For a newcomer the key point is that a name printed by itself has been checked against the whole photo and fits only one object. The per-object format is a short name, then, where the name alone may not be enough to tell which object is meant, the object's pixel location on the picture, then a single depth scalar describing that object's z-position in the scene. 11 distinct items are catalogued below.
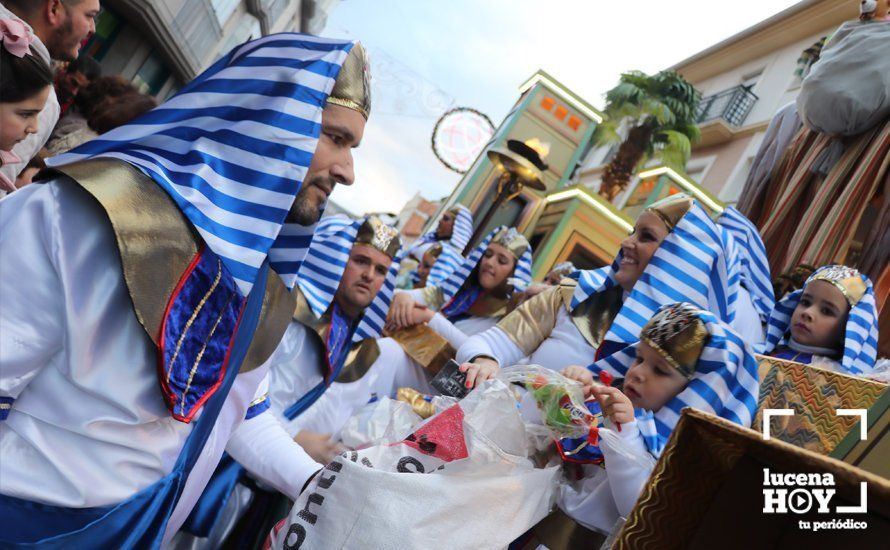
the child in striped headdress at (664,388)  1.70
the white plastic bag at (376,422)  2.04
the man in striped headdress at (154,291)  1.20
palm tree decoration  12.86
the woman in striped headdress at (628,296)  2.72
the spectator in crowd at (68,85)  4.56
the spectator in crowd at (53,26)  2.69
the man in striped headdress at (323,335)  2.29
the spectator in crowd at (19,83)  2.06
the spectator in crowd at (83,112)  4.25
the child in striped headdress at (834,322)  2.97
